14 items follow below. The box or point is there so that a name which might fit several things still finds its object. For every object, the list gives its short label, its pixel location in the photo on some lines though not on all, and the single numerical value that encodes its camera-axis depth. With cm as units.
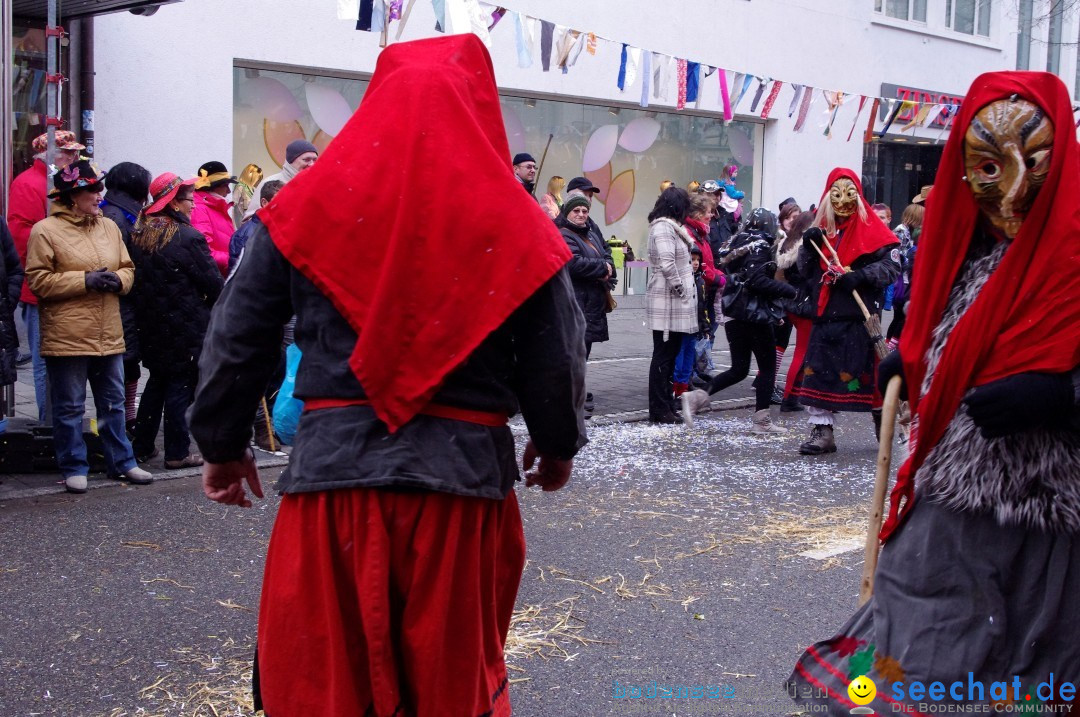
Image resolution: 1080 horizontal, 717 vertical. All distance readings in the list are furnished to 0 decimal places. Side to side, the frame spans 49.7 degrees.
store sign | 2139
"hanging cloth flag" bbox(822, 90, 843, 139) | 1464
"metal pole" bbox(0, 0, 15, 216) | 705
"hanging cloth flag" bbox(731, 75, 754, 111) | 1310
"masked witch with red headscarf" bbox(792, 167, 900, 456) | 761
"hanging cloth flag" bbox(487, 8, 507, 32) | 983
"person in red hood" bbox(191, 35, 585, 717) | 238
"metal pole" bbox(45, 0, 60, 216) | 705
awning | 906
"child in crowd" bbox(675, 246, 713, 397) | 946
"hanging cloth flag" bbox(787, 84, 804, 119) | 1469
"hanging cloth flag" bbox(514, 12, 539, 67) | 1058
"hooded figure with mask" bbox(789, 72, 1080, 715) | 268
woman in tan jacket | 627
